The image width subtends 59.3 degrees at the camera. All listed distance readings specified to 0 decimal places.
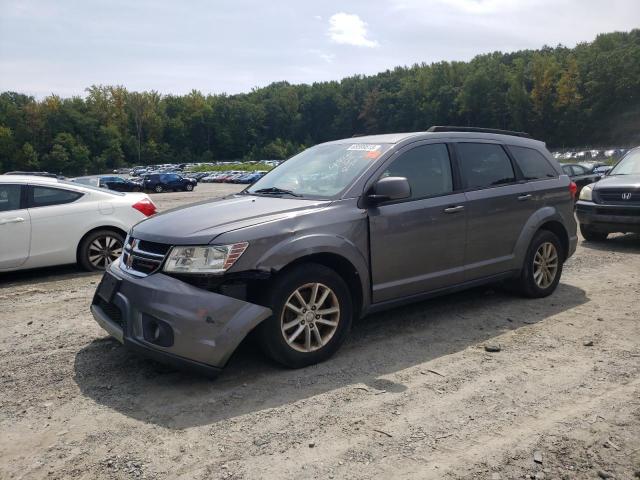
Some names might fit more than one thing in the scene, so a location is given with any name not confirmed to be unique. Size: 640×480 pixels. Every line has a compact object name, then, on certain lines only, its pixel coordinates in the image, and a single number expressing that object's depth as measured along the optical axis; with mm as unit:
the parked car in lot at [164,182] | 45844
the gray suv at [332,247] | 3893
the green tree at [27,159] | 107438
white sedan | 7453
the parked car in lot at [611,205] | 9242
